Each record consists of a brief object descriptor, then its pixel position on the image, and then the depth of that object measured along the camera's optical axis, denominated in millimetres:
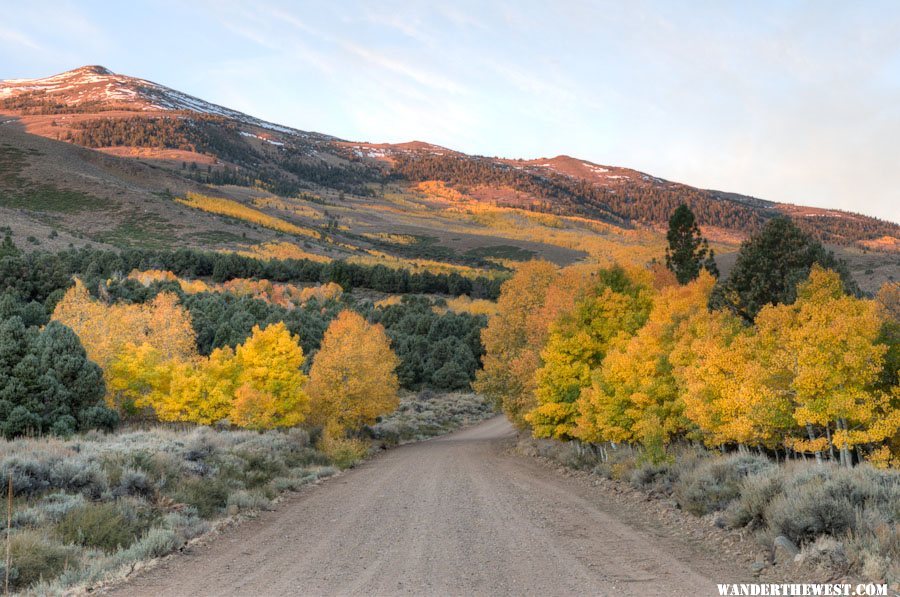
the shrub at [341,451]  31031
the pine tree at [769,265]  33219
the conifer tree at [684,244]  69000
